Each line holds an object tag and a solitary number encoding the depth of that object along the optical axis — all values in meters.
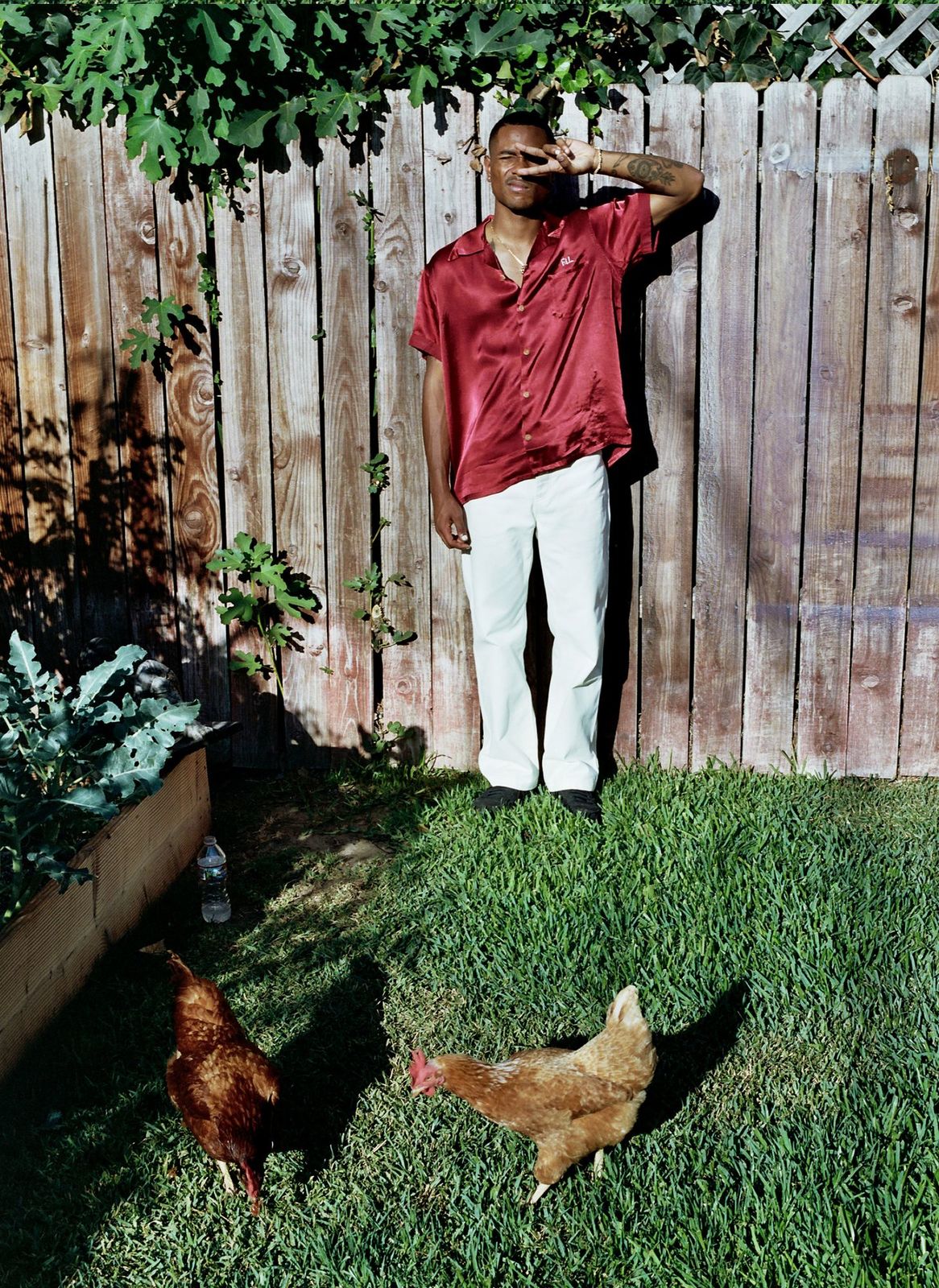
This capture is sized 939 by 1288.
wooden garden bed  3.26
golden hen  2.78
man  4.25
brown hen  2.77
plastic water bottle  4.02
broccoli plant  3.35
